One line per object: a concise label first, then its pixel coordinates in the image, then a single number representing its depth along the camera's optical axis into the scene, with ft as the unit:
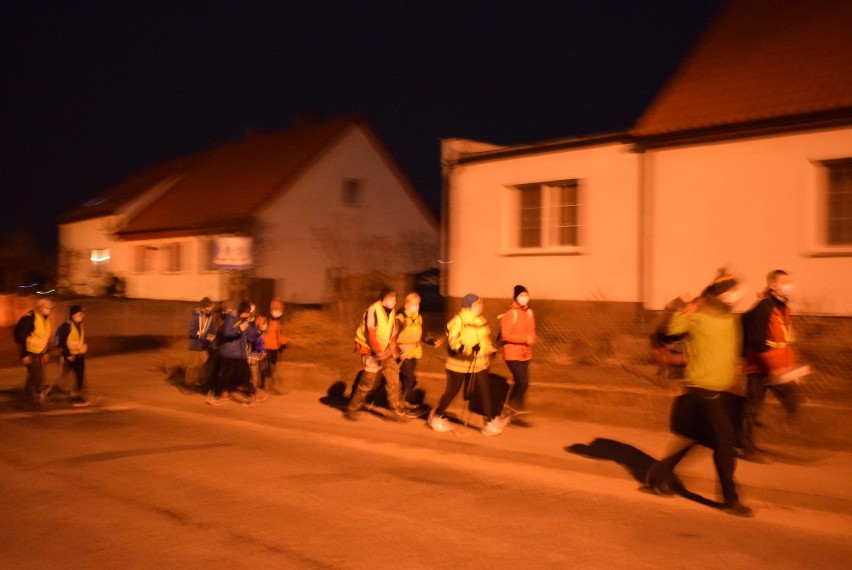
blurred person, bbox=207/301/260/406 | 44.50
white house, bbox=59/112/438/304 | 87.66
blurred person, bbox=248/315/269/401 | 45.39
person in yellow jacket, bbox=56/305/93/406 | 45.42
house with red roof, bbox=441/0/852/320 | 44.21
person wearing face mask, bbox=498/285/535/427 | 35.37
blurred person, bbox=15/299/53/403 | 45.34
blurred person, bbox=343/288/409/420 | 37.83
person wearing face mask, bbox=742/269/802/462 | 28.17
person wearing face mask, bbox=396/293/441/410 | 38.60
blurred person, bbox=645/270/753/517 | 23.72
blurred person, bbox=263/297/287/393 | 49.19
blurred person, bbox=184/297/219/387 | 49.03
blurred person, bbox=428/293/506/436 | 34.86
